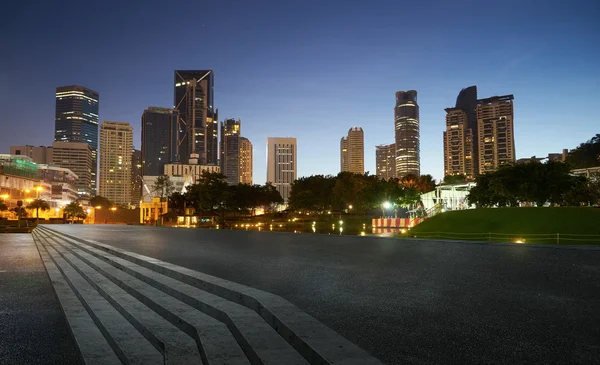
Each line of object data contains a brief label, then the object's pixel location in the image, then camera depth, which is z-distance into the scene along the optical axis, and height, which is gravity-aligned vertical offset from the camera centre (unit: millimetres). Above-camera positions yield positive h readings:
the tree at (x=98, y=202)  187175 +880
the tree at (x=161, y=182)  122481 +7013
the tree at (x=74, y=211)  106438 -1954
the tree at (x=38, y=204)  94250 -293
